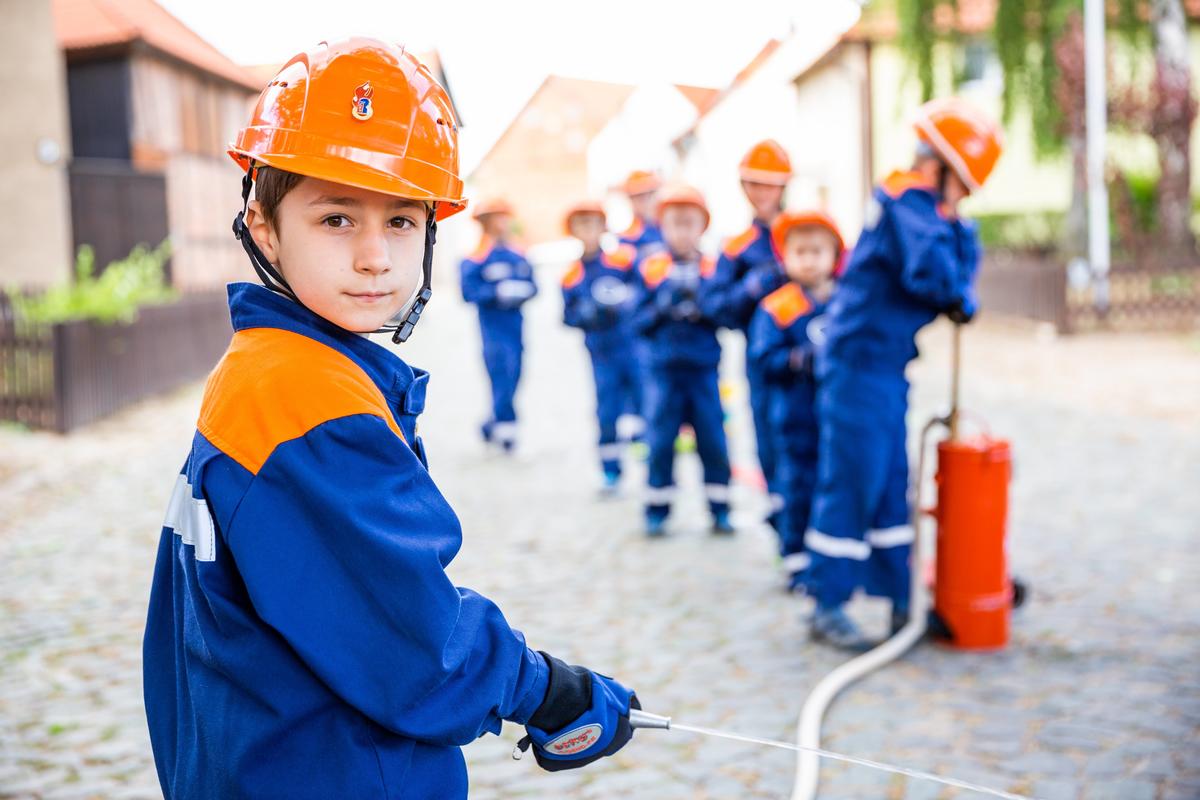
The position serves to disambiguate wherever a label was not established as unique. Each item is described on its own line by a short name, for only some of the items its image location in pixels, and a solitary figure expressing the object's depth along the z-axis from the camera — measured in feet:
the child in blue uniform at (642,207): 33.32
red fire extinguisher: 17.01
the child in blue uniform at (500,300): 35.40
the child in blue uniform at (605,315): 30.45
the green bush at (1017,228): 98.22
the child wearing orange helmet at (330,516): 5.51
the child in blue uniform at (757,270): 21.72
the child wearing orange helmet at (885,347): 16.01
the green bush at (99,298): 43.50
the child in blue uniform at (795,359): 19.63
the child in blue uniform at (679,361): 24.43
